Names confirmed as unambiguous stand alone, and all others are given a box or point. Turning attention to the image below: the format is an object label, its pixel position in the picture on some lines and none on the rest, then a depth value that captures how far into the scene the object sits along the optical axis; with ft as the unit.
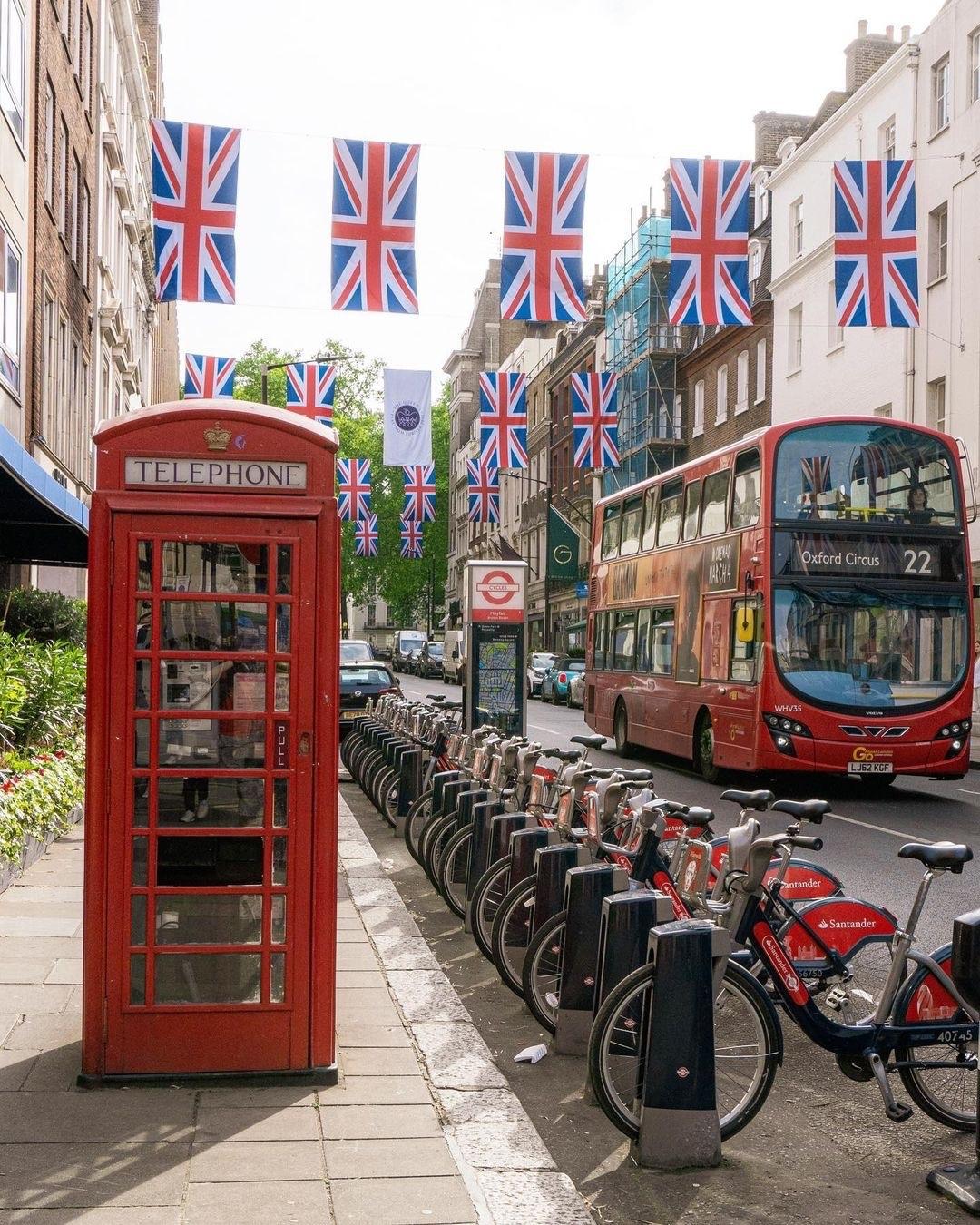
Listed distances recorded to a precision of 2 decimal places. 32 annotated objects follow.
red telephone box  16.72
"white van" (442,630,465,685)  173.27
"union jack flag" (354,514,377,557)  171.73
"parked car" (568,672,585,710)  132.16
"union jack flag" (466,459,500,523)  137.90
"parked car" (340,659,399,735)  66.80
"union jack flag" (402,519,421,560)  176.76
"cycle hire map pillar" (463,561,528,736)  56.34
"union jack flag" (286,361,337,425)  107.45
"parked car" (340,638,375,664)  79.36
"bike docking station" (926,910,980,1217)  13.44
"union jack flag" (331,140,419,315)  53.98
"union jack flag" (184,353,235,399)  107.34
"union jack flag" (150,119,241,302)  52.95
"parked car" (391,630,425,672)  242.78
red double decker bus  52.06
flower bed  29.22
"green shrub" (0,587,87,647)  58.59
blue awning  40.22
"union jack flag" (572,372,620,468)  112.27
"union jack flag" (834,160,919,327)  56.90
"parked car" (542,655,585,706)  139.23
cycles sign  56.39
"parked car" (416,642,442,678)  216.13
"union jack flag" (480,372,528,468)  114.11
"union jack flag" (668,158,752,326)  54.70
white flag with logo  101.76
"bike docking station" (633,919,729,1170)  14.97
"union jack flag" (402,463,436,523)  157.69
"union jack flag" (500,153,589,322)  54.54
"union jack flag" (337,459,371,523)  157.17
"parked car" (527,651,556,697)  149.79
